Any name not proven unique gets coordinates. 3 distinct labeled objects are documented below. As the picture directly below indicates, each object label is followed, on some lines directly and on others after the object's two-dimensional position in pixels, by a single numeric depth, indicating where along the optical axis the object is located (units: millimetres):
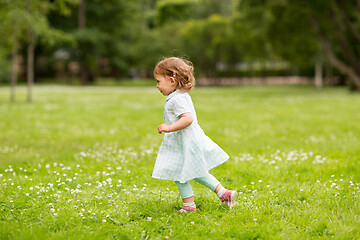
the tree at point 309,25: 29109
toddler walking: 4578
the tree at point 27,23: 18344
